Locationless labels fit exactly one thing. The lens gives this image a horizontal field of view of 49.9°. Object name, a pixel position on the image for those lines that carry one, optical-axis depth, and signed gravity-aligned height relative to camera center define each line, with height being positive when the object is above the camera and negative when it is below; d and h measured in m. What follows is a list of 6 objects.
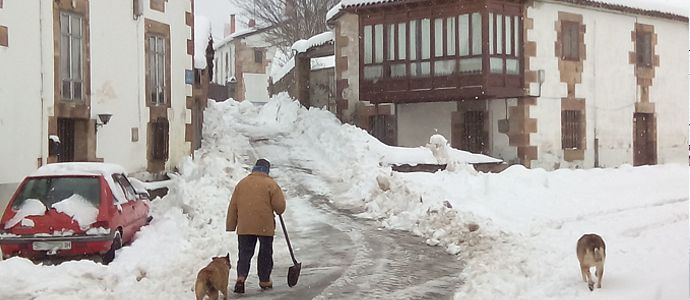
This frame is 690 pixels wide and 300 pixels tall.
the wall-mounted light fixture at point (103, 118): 15.48 +0.36
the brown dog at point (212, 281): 7.23 -1.44
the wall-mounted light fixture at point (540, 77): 22.55 +1.68
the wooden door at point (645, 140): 25.67 -0.30
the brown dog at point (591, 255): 7.17 -1.20
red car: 9.30 -1.02
